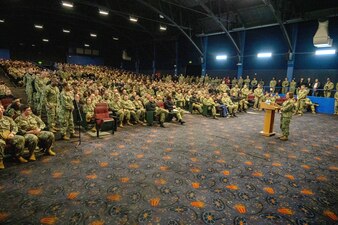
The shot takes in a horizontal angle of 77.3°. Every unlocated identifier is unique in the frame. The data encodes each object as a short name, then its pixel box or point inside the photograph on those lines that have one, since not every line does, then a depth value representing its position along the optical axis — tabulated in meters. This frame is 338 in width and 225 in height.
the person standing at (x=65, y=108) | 5.48
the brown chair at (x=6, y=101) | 5.63
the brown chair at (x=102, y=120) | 5.89
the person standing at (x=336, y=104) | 11.38
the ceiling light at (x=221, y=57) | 18.45
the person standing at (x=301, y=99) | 11.26
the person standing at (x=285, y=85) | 14.02
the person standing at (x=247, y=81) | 15.98
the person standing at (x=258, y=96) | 13.05
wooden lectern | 6.34
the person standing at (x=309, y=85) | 12.91
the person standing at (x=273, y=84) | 14.65
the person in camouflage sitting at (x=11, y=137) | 3.78
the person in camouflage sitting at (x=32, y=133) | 4.03
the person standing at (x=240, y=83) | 16.25
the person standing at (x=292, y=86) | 13.41
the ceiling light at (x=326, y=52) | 12.67
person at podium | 5.93
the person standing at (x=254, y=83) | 15.67
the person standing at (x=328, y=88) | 12.18
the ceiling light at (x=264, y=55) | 15.74
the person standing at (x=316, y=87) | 12.72
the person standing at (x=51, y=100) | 5.87
